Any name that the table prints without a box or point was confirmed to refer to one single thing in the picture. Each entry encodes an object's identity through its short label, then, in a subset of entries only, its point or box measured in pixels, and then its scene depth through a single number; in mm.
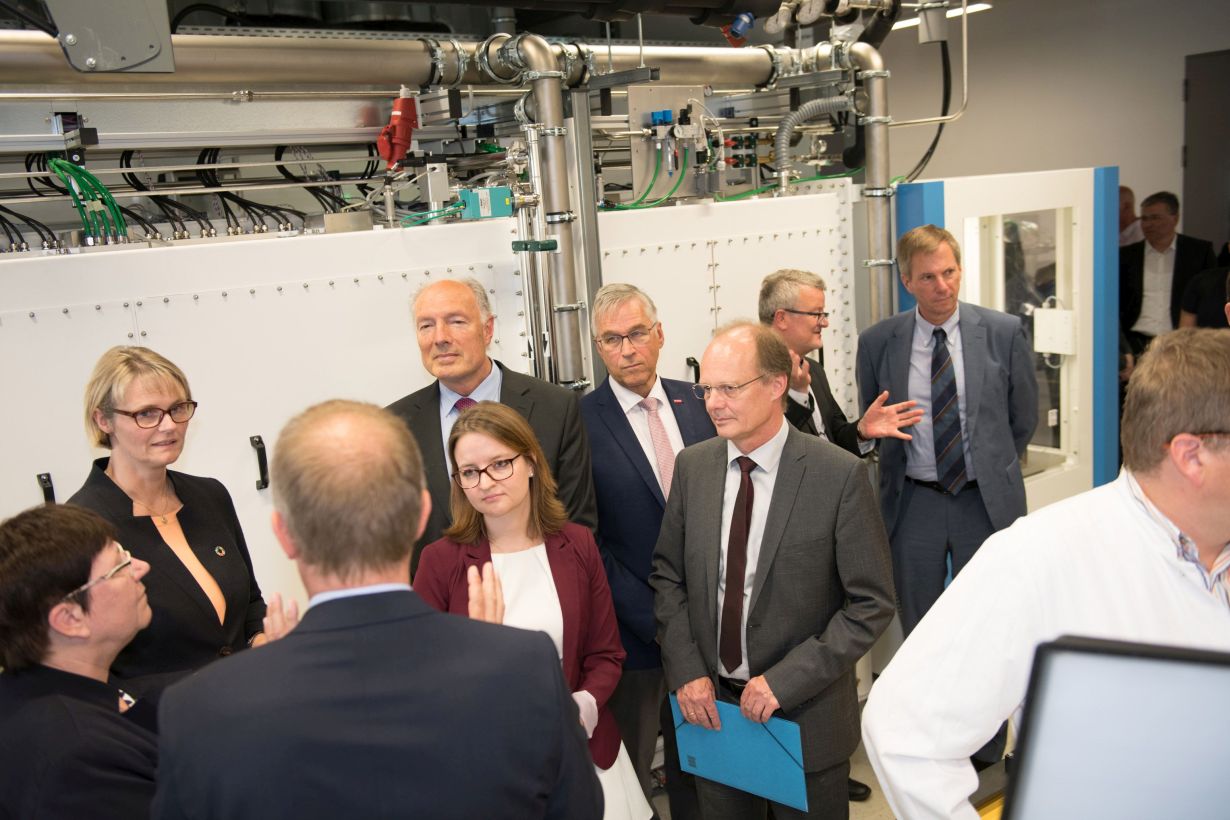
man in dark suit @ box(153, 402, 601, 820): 1046
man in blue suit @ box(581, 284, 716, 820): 2506
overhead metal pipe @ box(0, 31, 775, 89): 2504
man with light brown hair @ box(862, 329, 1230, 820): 1213
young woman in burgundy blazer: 1988
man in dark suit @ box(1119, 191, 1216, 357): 5250
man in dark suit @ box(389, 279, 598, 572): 2404
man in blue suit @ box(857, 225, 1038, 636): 3035
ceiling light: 4209
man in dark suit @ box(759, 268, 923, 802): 2945
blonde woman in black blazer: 1894
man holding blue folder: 2061
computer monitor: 743
